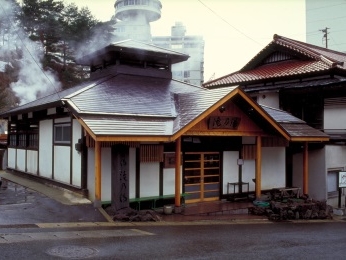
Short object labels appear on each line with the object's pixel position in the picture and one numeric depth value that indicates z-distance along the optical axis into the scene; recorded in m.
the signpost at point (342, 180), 16.84
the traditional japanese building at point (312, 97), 18.23
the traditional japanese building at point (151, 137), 12.53
